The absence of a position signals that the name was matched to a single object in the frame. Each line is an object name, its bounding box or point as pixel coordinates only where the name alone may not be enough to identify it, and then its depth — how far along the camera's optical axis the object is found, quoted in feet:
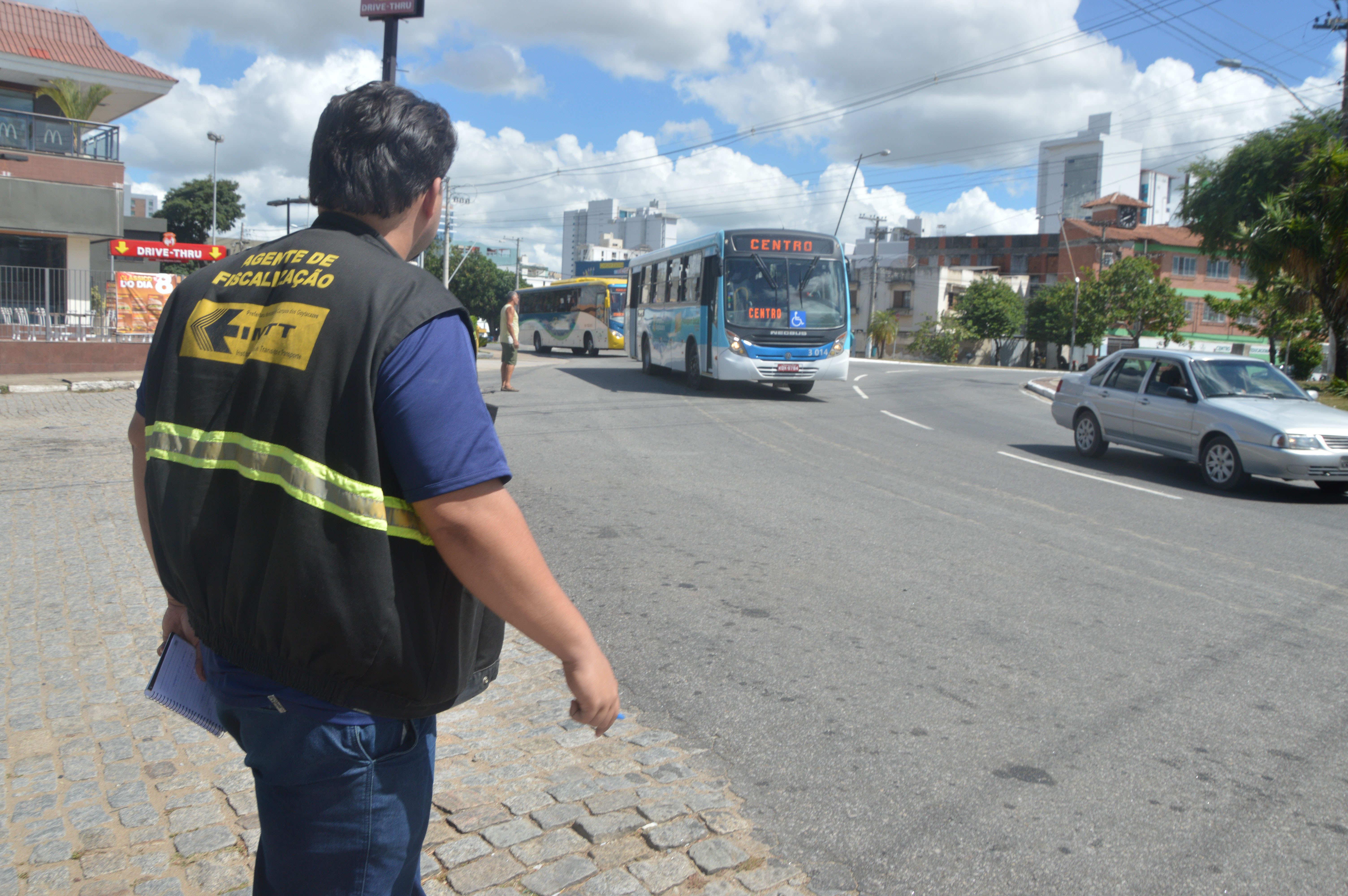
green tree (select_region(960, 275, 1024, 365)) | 249.34
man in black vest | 5.32
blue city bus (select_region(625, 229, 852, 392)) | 62.44
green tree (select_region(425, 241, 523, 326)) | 309.83
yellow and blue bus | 121.08
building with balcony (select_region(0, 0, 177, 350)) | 66.03
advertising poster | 67.05
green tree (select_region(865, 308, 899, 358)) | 275.39
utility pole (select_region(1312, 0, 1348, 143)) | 94.17
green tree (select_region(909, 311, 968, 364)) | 250.78
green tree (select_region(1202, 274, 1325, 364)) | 92.79
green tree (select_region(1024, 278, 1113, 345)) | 227.40
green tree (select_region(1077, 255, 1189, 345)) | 221.87
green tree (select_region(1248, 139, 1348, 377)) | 77.20
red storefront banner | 77.71
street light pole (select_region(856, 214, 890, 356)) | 226.87
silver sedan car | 34.01
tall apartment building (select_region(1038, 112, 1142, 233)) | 399.85
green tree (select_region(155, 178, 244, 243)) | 221.25
